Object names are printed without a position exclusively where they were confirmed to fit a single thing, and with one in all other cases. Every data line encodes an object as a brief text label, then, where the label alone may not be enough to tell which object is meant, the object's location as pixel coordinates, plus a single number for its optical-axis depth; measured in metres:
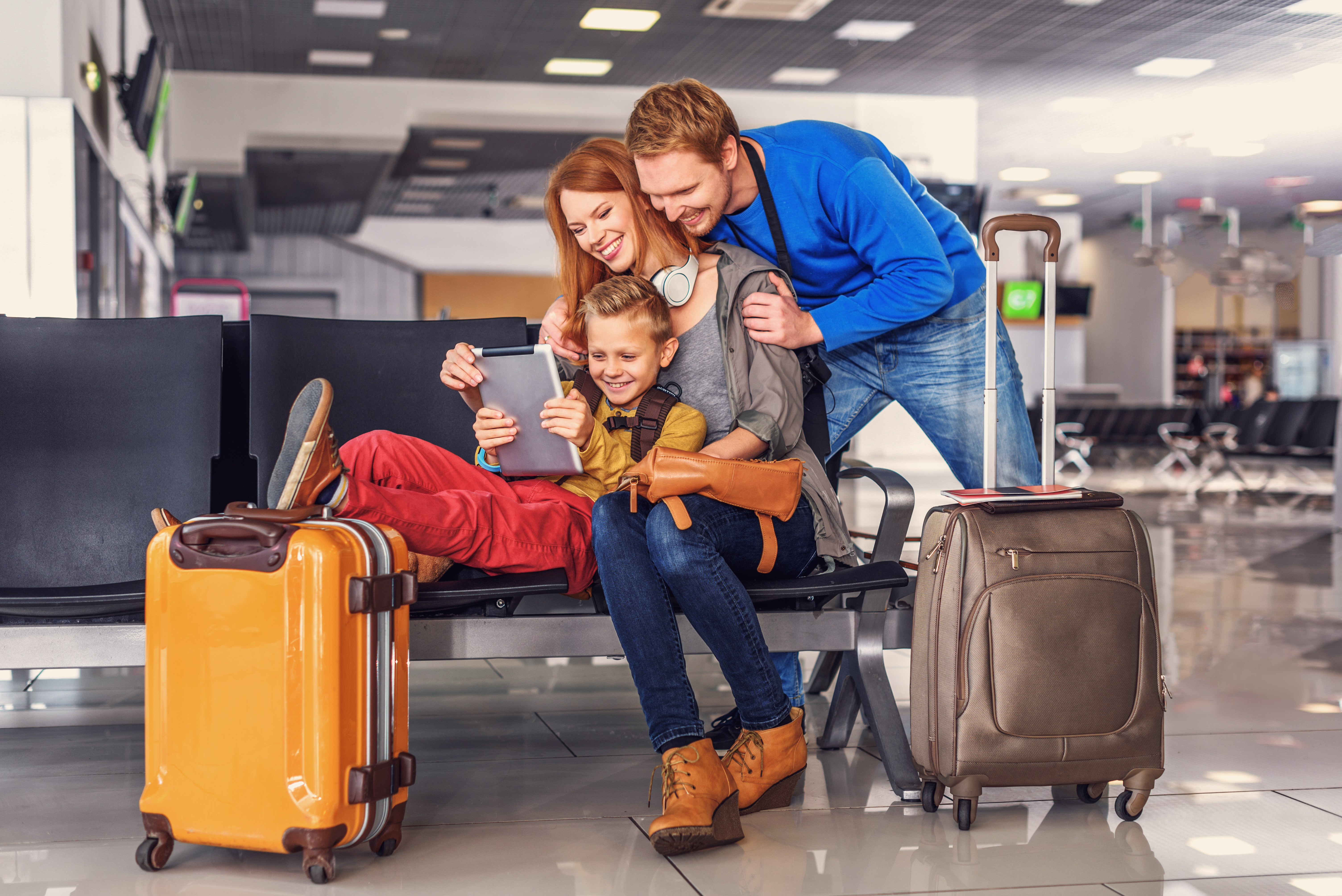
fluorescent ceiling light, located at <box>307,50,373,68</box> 9.74
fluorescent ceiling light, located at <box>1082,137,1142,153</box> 13.03
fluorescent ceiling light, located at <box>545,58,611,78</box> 10.10
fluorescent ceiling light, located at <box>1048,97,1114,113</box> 11.37
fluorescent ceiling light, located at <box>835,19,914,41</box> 9.09
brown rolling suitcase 1.82
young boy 1.86
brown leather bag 1.83
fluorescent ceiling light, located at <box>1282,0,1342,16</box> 8.47
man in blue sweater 2.04
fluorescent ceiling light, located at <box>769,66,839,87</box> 10.52
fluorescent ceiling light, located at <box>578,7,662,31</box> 8.66
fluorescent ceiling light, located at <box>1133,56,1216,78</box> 10.09
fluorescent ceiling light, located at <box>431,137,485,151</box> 11.92
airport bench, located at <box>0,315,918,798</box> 1.91
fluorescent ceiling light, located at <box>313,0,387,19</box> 8.42
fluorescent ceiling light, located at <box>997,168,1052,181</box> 14.91
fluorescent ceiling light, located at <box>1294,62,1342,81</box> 10.17
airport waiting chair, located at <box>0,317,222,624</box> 2.31
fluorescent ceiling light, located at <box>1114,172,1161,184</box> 14.93
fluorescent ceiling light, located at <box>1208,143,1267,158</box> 13.11
